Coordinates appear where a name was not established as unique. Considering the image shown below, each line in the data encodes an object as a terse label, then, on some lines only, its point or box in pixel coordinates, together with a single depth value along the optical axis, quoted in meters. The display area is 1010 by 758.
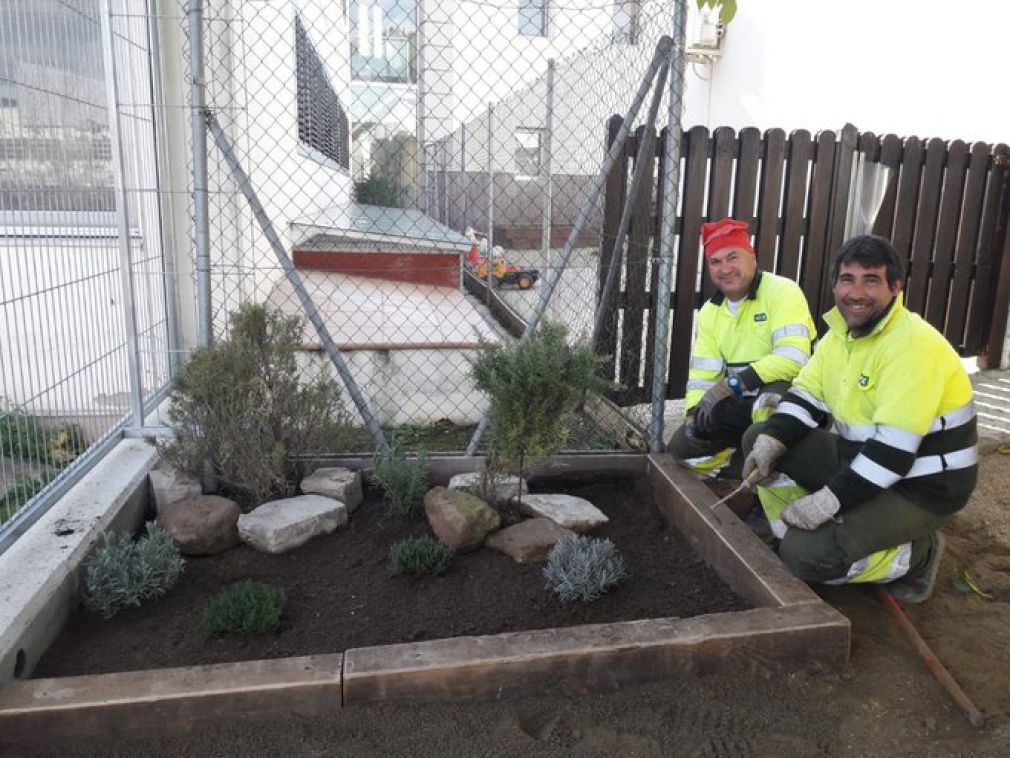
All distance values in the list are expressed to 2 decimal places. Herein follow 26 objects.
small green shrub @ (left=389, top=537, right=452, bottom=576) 3.08
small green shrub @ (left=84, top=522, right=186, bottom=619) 2.77
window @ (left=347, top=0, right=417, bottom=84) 14.18
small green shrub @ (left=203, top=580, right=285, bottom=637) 2.64
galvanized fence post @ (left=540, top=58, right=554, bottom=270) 5.97
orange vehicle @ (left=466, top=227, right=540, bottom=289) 11.43
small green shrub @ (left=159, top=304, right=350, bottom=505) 3.46
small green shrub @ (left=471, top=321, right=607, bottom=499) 3.29
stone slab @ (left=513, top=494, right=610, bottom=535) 3.47
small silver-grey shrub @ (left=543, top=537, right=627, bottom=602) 2.91
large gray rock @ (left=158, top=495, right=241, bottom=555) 3.20
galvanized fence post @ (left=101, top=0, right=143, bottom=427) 3.80
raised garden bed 2.20
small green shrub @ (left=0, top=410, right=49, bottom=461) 2.94
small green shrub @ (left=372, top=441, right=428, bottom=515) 3.55
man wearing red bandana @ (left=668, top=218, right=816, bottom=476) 3.84
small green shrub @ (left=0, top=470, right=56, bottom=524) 3.01
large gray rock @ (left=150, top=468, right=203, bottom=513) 3.54
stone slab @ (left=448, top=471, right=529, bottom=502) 3.64
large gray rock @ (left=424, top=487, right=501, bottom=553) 3.26
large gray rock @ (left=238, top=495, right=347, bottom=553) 3.25
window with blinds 9.24
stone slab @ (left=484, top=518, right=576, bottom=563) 3.22
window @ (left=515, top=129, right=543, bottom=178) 9.10
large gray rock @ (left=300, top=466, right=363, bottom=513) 3.61
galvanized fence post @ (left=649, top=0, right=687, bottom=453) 3.77
